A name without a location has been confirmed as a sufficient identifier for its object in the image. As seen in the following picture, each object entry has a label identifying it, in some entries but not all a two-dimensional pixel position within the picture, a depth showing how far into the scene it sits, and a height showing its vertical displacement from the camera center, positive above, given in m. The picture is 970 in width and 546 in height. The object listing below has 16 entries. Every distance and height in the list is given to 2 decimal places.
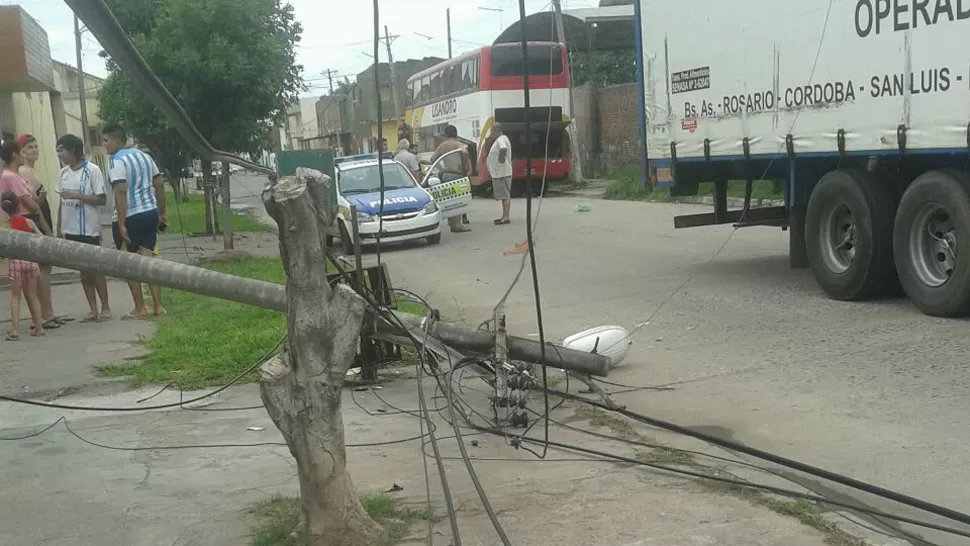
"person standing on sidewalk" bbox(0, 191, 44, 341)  8.77 -0.80
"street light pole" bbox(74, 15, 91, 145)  33.89 +3.18
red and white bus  26.84 +1.55
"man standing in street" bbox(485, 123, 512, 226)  18.22 -0.15
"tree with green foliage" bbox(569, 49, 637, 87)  36.16 +3.05
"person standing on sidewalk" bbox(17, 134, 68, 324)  9.62 -0.03
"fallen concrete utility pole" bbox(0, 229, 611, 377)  4.76 -0.57
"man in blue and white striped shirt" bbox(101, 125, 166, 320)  9.50 -0.16
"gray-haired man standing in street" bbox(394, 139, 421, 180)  19.30 +0.04
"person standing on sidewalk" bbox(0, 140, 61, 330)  9.13 +0.03
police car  15.90 -0.69
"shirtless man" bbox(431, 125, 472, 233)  18.12 -0.08
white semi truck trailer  7.62 +0.13
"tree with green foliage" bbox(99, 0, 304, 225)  14.36 +1.62
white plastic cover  6.64 -1.26
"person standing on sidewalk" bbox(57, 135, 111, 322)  9.50 -0.12
